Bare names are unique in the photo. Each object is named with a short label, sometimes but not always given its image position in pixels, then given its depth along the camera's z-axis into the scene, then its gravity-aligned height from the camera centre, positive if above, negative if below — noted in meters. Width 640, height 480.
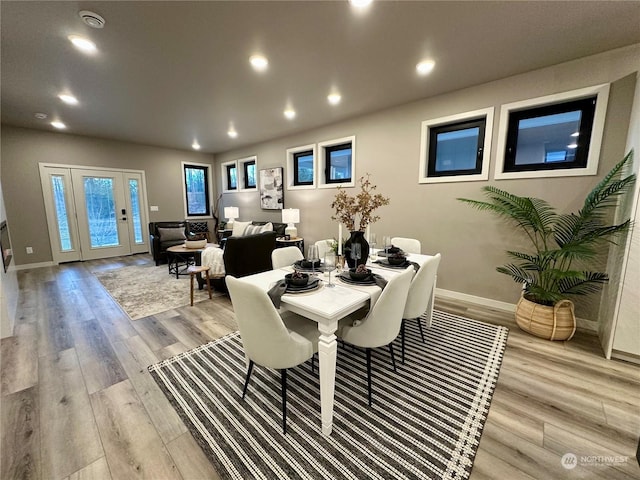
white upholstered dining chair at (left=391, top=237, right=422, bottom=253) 2.87 -0.41
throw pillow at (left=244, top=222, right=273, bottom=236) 4.70 -0.38
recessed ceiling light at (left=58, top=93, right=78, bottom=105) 3.29 +1.49
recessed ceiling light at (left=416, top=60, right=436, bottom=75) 2.51 +1.49
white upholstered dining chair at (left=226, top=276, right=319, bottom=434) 1.28 -0.70
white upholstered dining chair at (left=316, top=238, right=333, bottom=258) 2.67 -0.40
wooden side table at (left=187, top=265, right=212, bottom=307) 3.31 -0.84
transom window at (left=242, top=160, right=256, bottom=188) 6.51 +0.94
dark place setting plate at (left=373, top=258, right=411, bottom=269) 2.16 -0.48
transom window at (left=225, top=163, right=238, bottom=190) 7.10 +0.92
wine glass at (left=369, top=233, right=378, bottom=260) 2.41 -0.31
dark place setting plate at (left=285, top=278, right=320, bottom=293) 1.57 -0.51
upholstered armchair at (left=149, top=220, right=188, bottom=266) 5.24 -0.62
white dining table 1.36 -0.57
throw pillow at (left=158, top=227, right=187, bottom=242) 5.30 -0.56
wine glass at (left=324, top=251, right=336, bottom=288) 1.80 -0.38
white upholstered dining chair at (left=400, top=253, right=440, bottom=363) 1.89 -0.63
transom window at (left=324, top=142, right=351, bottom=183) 4.51 +0.87
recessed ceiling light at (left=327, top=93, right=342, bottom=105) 3.30 +1.51
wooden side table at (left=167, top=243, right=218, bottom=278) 4.21 -1.10
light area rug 3.24 -1.26
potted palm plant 2.24 -0.38
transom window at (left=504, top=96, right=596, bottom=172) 2.57 +0.82
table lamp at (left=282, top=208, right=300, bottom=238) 4.90 -0.14
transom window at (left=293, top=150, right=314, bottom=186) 5.18 +0.89
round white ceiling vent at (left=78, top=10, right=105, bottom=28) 1.84 +1.43
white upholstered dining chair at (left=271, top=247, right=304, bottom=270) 2.29 -0.45
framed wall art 5.52 +0.46
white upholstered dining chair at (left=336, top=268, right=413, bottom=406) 1.51 -0.72
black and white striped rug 1.29 -1.31
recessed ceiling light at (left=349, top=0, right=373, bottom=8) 1.72 +1.44
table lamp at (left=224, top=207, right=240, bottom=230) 6.20 -0.14
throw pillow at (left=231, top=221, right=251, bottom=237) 5.45 -0.42
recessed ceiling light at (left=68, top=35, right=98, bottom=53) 2.12 +1.45
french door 5.21 -0.09
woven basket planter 2.38 -1.07
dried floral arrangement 1.98 +0.00
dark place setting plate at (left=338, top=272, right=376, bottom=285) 1.76 -0.51
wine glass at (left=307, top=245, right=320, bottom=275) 1.91 -0.35
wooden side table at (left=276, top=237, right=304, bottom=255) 4.71 -0.63
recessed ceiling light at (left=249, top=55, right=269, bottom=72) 2.42 +1.48
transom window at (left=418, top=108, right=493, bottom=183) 3.04 +0.83
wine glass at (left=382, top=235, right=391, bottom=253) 2.48 -0.34
